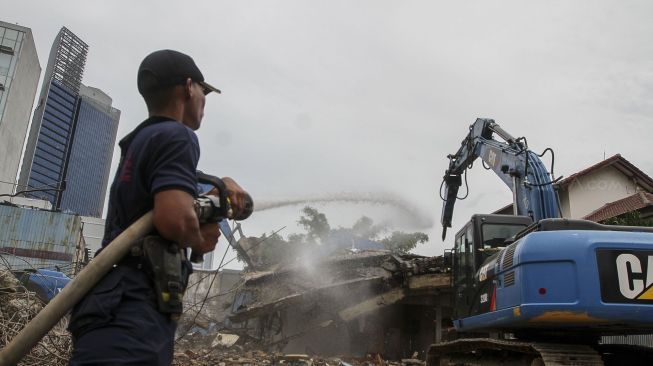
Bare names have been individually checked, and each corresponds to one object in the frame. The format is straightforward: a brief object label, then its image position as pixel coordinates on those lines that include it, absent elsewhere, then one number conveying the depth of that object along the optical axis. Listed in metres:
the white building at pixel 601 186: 23.17
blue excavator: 4.40
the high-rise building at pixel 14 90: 33.47
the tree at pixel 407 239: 31.71
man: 1.61
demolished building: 15.45
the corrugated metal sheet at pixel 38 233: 29.80
